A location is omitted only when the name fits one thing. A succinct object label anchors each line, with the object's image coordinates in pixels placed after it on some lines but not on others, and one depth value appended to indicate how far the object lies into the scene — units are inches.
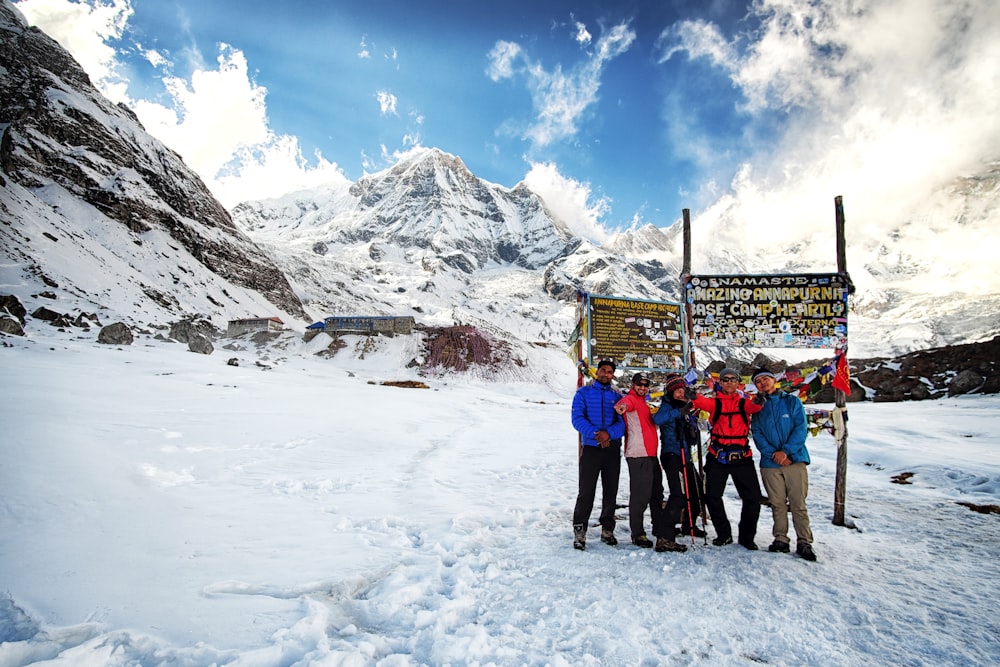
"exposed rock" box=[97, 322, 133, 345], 870.4
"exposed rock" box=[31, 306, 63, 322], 932.3
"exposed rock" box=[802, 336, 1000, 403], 730.2
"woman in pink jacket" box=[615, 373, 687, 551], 207.6
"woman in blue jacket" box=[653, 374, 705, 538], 219.9
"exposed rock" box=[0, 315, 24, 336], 664.4
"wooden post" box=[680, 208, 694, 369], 298.8
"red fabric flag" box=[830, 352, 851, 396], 256.4
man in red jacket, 203.5
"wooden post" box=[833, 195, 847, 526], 246.5
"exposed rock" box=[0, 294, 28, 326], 851.4
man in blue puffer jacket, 205.9
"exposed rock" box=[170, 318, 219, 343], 1285.7
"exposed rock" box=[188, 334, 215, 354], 1013.2
